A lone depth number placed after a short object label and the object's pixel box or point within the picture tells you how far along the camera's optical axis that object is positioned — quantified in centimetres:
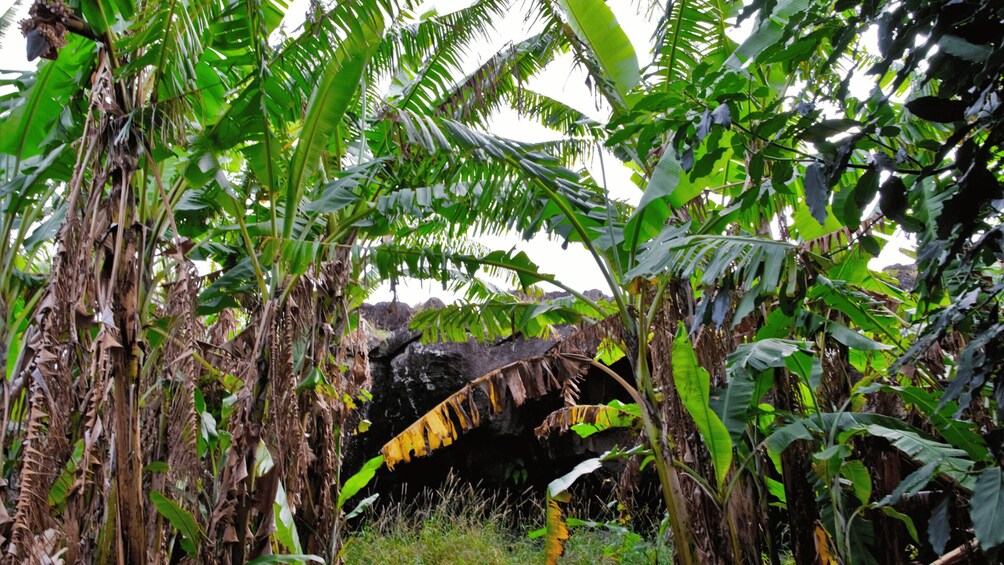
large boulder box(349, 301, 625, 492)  890
